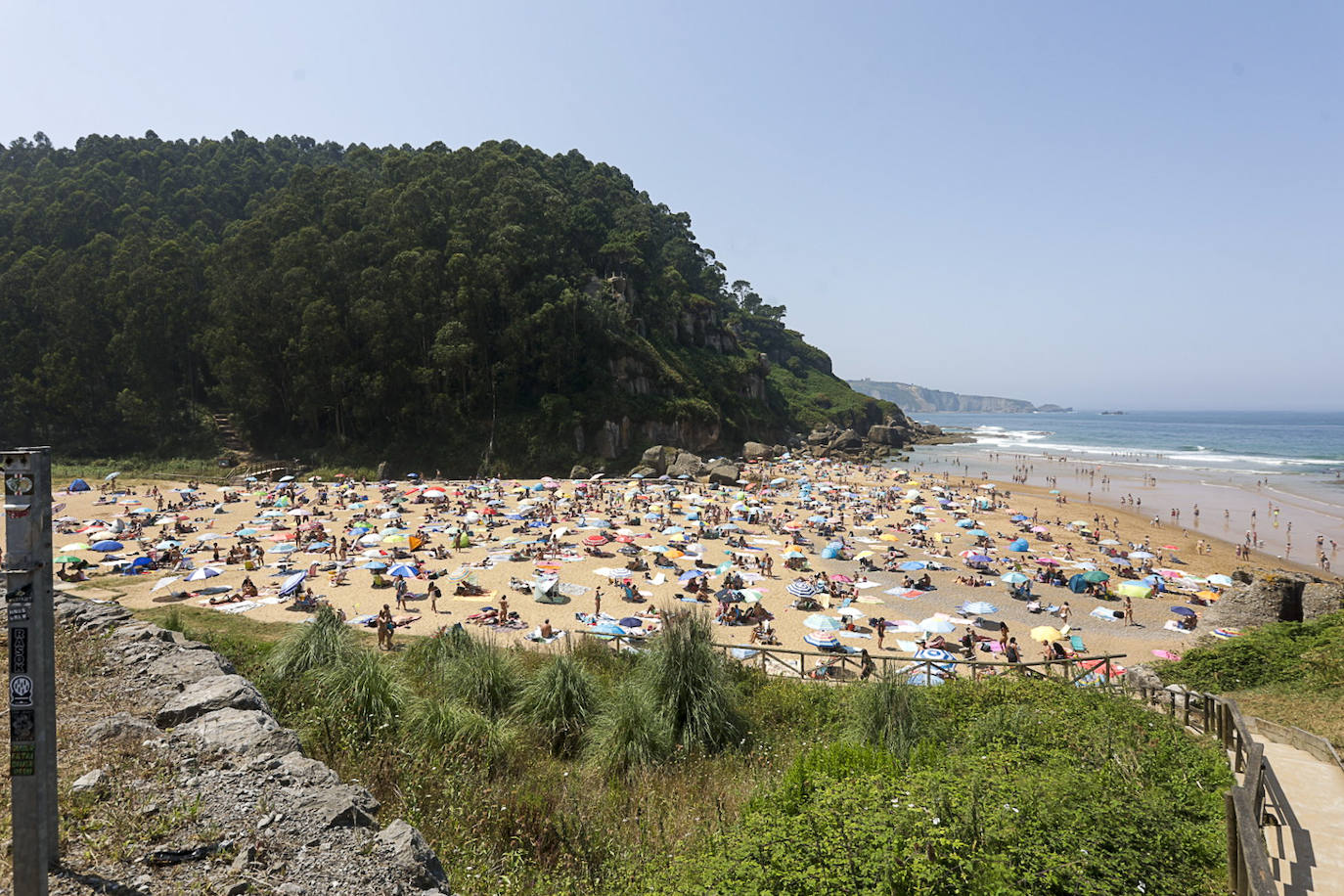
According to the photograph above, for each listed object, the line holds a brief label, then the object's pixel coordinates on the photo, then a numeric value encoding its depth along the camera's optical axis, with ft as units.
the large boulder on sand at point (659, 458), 173.06
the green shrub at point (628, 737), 26.13
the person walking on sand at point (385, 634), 51.51
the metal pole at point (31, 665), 12.22
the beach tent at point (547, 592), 71.30
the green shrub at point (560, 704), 28.79
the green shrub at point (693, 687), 28.78
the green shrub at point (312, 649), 30.01
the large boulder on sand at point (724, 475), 164.25
